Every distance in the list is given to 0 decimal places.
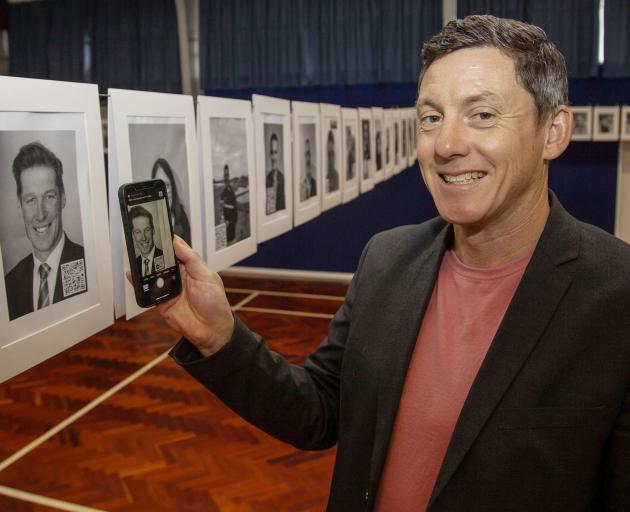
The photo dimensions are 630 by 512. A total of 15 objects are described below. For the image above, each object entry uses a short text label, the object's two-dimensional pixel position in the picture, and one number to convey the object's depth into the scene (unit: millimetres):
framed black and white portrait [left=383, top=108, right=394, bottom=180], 5500
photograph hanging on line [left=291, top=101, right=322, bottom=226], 3125
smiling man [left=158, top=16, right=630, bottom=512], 1151
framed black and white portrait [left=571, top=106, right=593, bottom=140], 7938
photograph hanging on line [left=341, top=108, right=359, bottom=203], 4121
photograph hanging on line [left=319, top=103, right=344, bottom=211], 3643
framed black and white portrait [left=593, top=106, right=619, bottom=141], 7857
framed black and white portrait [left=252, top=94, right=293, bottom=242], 2584
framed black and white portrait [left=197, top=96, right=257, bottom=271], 2059
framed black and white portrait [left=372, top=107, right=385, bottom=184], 5090
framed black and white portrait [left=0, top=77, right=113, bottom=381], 1269
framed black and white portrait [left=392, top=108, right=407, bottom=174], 6091
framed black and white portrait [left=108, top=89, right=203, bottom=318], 1551
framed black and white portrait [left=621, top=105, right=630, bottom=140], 7801
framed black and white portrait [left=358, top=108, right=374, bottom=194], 4621
